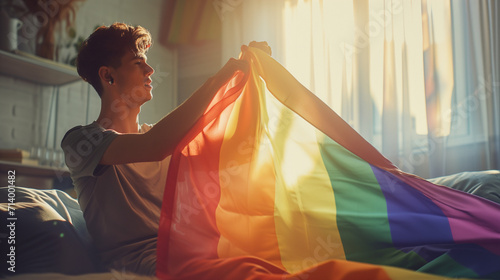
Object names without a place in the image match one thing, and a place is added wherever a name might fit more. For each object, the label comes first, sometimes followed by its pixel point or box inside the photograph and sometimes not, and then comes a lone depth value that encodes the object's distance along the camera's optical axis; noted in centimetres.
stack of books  246
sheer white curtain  223
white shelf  255
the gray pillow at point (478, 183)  140
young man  104
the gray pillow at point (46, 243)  107
